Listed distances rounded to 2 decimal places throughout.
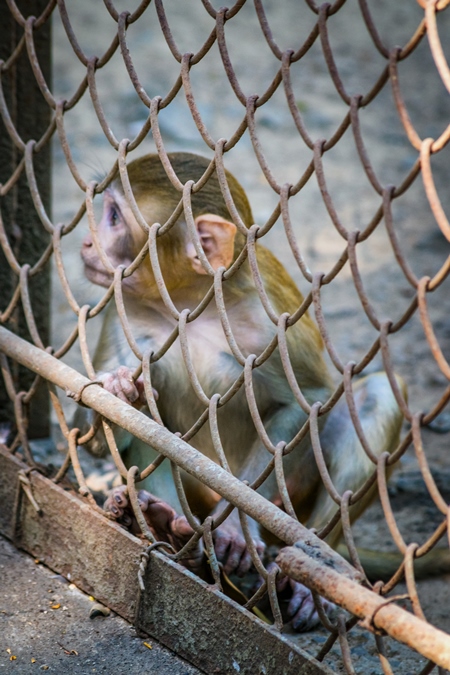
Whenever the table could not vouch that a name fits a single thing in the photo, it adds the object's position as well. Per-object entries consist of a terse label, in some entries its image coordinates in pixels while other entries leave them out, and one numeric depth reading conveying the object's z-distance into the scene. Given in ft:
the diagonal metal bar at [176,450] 12.10
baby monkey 19.08
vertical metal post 20.18
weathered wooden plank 13.24
